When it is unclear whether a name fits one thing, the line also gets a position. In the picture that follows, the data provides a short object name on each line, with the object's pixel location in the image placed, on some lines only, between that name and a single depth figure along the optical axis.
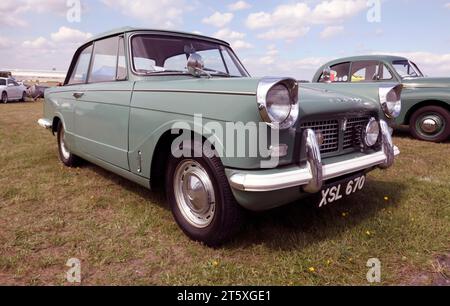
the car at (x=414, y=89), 6.38
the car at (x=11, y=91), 17.14
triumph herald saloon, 2.00
